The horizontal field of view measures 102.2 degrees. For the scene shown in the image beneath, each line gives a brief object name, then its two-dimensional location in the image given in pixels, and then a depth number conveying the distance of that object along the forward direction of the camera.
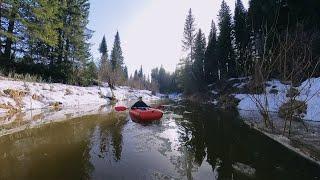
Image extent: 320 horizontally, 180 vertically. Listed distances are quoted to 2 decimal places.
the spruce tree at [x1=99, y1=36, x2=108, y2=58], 43.04
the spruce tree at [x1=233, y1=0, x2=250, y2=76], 21.77
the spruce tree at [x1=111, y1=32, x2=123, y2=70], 37.26
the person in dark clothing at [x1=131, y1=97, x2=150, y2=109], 9.91
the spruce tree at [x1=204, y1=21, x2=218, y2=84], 26.71
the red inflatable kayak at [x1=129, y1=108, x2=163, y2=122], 8.50
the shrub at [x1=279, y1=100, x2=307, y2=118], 8.88
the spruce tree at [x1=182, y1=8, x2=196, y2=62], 29.49
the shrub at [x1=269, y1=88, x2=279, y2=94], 12.59
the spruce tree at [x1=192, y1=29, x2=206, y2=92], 28.93
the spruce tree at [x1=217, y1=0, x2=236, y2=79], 24.48
